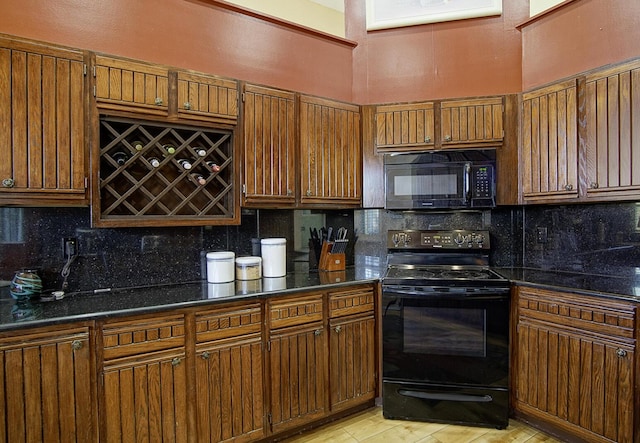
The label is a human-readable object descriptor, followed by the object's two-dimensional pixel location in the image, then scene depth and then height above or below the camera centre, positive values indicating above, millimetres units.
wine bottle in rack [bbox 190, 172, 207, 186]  2271 +256
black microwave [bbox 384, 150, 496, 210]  2664 +288
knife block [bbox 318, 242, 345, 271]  2852 -301
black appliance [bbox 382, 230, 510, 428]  2357 -823
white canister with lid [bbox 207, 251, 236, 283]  2314 -282
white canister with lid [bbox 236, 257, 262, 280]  2416 -303
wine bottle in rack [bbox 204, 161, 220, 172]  2302 +330
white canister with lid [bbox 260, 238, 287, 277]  2518 -238
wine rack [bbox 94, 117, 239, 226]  2064 +276
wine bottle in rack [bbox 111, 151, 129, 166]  2074 +357
